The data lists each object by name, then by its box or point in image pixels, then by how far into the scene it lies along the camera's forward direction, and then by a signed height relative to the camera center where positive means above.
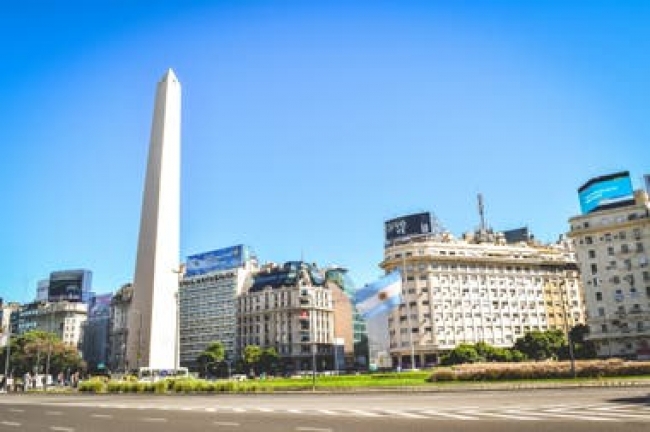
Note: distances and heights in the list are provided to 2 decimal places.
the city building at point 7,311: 158.98 +14.01
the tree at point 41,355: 87.38 +0.44
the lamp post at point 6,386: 52.04 -2.64
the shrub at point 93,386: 40.62 -2.27
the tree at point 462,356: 67.19 -1.48
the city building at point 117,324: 133.88 +7.82
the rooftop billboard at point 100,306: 144.12 +13.05
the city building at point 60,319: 150.00 +10.53
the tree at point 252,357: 96.94 -1.15
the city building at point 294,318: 110.25 +6.67
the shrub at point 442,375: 33.62 -1.90
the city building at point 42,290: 159.23 +19.73
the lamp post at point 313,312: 110.50 +7.52
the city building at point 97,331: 145.12 +6.58
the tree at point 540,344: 74.44 -0.44
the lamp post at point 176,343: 54.53 +0.96
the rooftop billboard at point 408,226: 95.56 +21.31
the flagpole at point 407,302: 86.31 +7.05
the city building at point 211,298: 121.81 +12.35
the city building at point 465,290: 87.81 +8.93
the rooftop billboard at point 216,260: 124.06 +21.17
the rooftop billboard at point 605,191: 70.62 +19.54
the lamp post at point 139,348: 51.56 +0.58
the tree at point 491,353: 70.56 -1.37
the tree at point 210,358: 102.25 -1.16
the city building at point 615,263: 67.62 +9.78
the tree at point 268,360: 97.62 -1.75
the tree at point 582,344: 70.15 -0.55
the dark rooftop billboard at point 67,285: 143.12 +18.57
